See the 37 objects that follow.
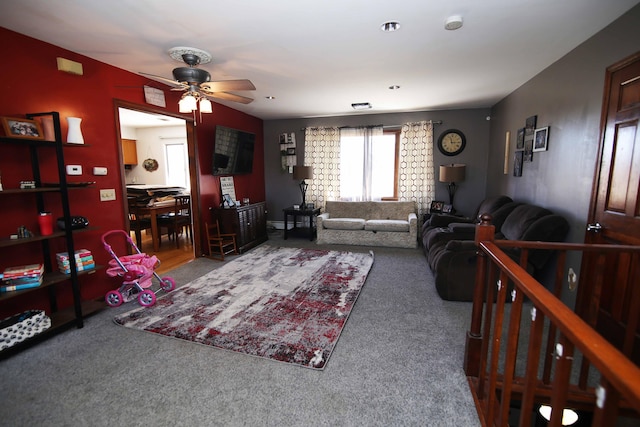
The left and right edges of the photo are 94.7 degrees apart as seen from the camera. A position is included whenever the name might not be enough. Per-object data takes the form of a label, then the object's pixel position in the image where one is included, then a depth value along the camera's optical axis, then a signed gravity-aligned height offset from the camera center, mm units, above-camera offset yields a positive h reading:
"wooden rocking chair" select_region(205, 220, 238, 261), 4696 -1059
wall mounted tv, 4844 +460
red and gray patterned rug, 2389 -1313
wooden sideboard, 4918 -791
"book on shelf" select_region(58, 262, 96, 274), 2669 -837
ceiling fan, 2723 +908
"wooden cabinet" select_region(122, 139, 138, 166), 7590 +674
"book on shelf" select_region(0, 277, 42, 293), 2266 -843
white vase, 2711 +428
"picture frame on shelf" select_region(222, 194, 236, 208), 5094 -406
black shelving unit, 2285 -538
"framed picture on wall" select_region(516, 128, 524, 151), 3932 +490
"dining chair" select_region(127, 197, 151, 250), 5043 -739
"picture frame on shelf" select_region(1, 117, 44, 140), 2229 +393
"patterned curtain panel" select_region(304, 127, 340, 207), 6246 +369
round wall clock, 5627 +661
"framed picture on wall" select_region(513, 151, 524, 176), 3979 +186
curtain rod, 5668 +1038
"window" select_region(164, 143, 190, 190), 7809 +339
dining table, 5056 -596
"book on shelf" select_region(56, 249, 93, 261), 2675 -713
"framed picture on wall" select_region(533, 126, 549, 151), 3312 +430
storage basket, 2219 -1163
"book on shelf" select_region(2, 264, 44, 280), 2298 -738
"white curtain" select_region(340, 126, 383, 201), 6047 +354
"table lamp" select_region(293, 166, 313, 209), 5883 +104
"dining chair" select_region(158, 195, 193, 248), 5340 -741
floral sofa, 5203 -843
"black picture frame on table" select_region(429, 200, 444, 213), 5621 -559
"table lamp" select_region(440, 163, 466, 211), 5246 +64
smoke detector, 2216 +1182
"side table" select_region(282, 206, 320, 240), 5823 -706
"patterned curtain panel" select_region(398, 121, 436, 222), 5727 +234
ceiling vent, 5125 +1270
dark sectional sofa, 2803 -758
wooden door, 2107 -166
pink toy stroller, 3041 -1047
